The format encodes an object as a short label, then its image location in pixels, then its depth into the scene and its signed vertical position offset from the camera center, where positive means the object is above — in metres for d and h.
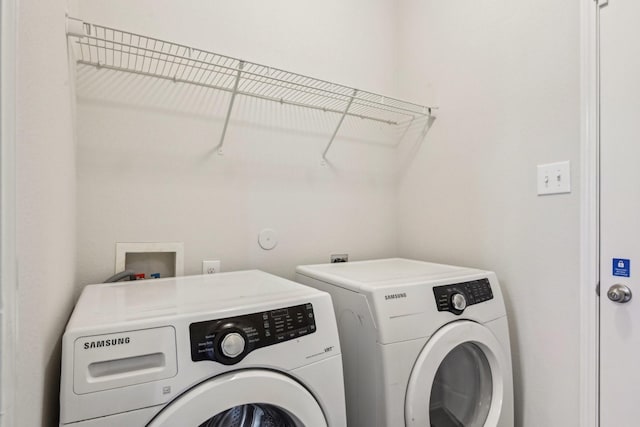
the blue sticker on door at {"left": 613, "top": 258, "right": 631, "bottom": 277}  1.06 -0.18
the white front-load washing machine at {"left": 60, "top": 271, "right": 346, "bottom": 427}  0.66 -0.33
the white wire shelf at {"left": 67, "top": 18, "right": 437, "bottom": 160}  1.23 +0.60
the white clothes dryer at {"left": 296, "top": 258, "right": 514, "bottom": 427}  1.02 -0.44
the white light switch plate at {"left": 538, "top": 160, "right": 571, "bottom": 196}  1.21 +0.13
